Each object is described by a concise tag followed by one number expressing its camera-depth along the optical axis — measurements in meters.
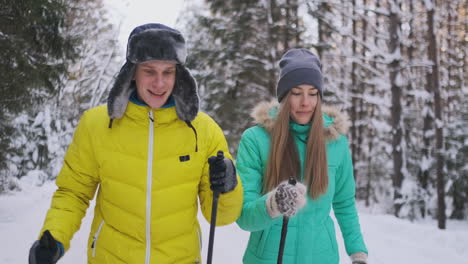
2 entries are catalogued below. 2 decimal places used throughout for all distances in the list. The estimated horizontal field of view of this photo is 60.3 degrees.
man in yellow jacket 2.18
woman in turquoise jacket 2.50
